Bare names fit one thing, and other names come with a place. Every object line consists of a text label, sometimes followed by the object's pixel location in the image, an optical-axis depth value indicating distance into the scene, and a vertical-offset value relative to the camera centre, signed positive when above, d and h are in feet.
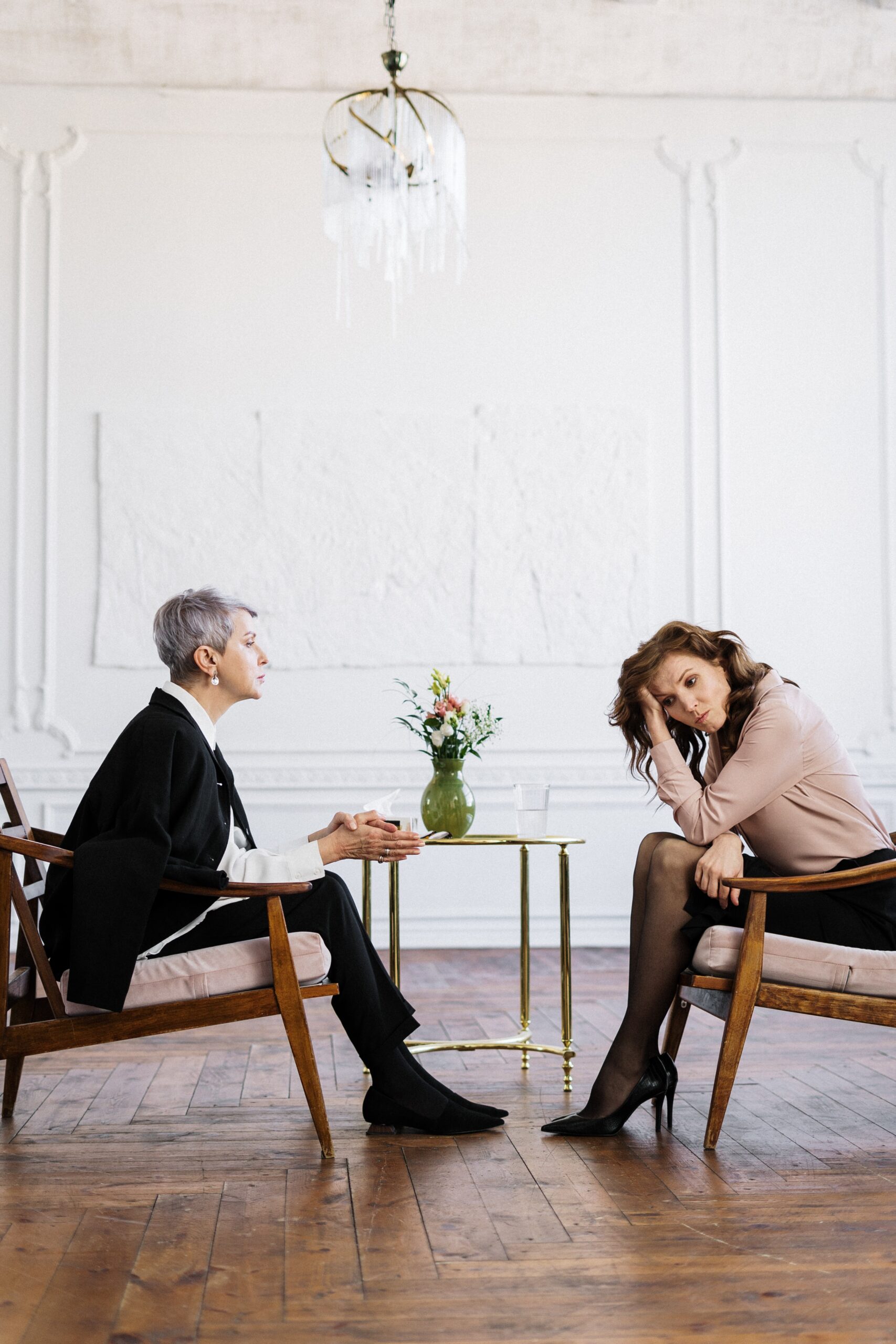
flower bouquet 10.95 -0.45
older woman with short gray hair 8.25 -1.25
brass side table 10.60 -2.34
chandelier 12.16 +5.52
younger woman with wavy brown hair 8.79 -0.86
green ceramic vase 10.95 -0.86
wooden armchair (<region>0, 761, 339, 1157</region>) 8.28 -2.11
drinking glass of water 10.85 -0.94
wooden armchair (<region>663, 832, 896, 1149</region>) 8.41 -1.98
